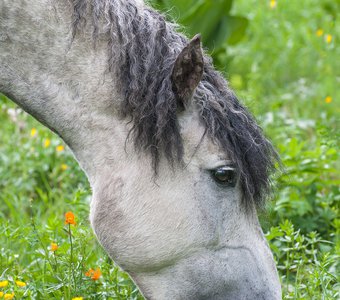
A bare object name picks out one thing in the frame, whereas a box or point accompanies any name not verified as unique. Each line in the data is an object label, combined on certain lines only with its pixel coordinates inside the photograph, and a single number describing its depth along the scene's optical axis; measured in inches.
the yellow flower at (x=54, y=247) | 279.1
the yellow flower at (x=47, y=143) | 452.1
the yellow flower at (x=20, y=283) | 276.1
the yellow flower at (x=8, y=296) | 260.9
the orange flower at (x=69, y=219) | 278.5
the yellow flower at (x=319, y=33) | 637.2
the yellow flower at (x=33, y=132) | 456.1
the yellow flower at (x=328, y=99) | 501.5
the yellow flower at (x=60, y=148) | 433.4
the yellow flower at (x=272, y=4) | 661.3
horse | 249.6
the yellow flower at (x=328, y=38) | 593.3
